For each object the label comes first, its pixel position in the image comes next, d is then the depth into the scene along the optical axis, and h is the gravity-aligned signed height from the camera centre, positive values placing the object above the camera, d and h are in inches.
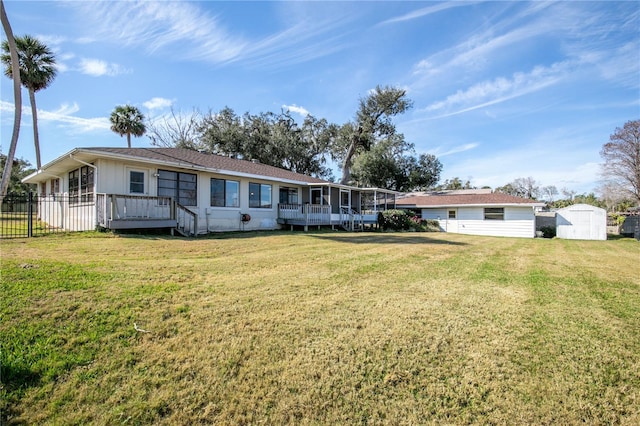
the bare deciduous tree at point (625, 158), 1221.7 +225.0
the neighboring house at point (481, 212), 844.6 +2.1
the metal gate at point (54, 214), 364.5 -4.5
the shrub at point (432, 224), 954.7 -36.3
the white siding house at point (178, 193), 417.4 +35.1
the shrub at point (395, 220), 868.0 -21.4
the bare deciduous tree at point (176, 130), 1264.8 +343.0
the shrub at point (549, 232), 865.5 -54.6
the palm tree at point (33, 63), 804.0 +403.4
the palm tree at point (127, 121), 1132.5 +343.0
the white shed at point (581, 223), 790.5 -26.3
